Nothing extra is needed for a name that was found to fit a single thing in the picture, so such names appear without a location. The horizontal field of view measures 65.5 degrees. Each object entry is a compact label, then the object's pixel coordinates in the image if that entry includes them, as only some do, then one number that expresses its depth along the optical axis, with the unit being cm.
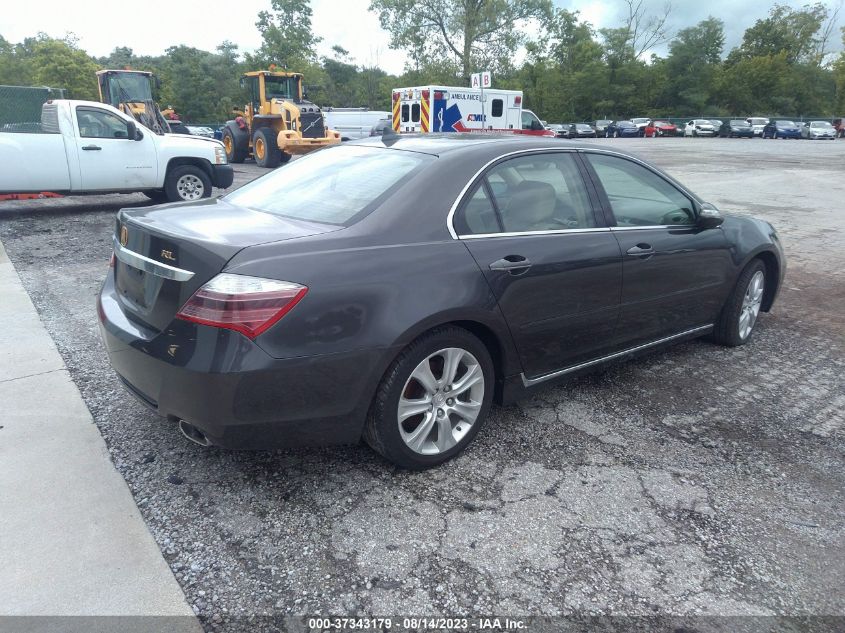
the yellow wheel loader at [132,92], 1934
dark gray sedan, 263
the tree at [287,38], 6831
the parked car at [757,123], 5106
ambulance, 2167
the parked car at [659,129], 5597
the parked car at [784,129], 4841
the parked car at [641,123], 5662
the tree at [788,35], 8244
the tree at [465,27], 5034
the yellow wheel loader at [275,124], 1914
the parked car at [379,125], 2554
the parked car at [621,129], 5561
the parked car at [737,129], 5034
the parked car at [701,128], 5297
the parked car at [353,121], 2750
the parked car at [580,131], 5097
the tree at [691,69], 7188
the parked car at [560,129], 4847
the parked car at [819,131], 4766
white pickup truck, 998
